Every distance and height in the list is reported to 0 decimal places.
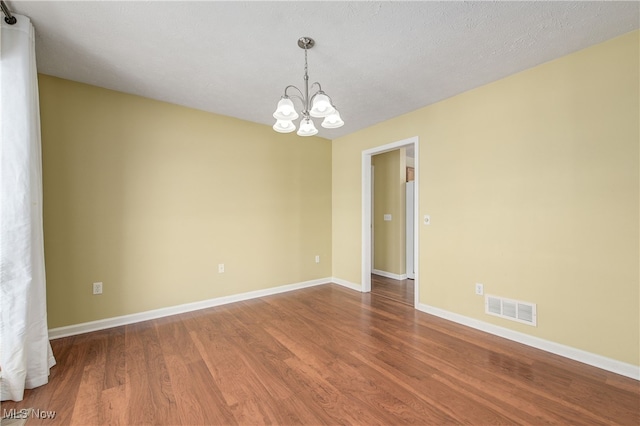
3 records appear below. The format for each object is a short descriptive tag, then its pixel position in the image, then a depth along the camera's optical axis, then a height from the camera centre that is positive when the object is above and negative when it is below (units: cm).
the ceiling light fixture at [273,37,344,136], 200 +74
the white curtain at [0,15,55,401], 177 -11
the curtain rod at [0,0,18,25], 174 +132
